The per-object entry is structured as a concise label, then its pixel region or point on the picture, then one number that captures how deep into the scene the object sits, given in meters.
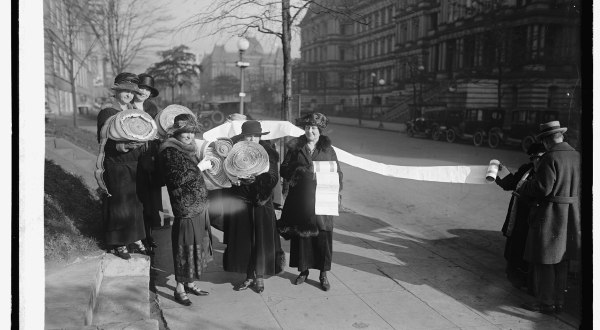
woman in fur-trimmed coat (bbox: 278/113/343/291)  4.61
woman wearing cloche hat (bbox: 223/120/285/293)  4.48
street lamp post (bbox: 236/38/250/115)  10.91
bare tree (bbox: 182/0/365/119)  8.34
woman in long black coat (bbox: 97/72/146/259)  4.56
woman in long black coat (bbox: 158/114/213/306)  4.14
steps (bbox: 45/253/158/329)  3.12
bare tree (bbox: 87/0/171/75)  15.08
